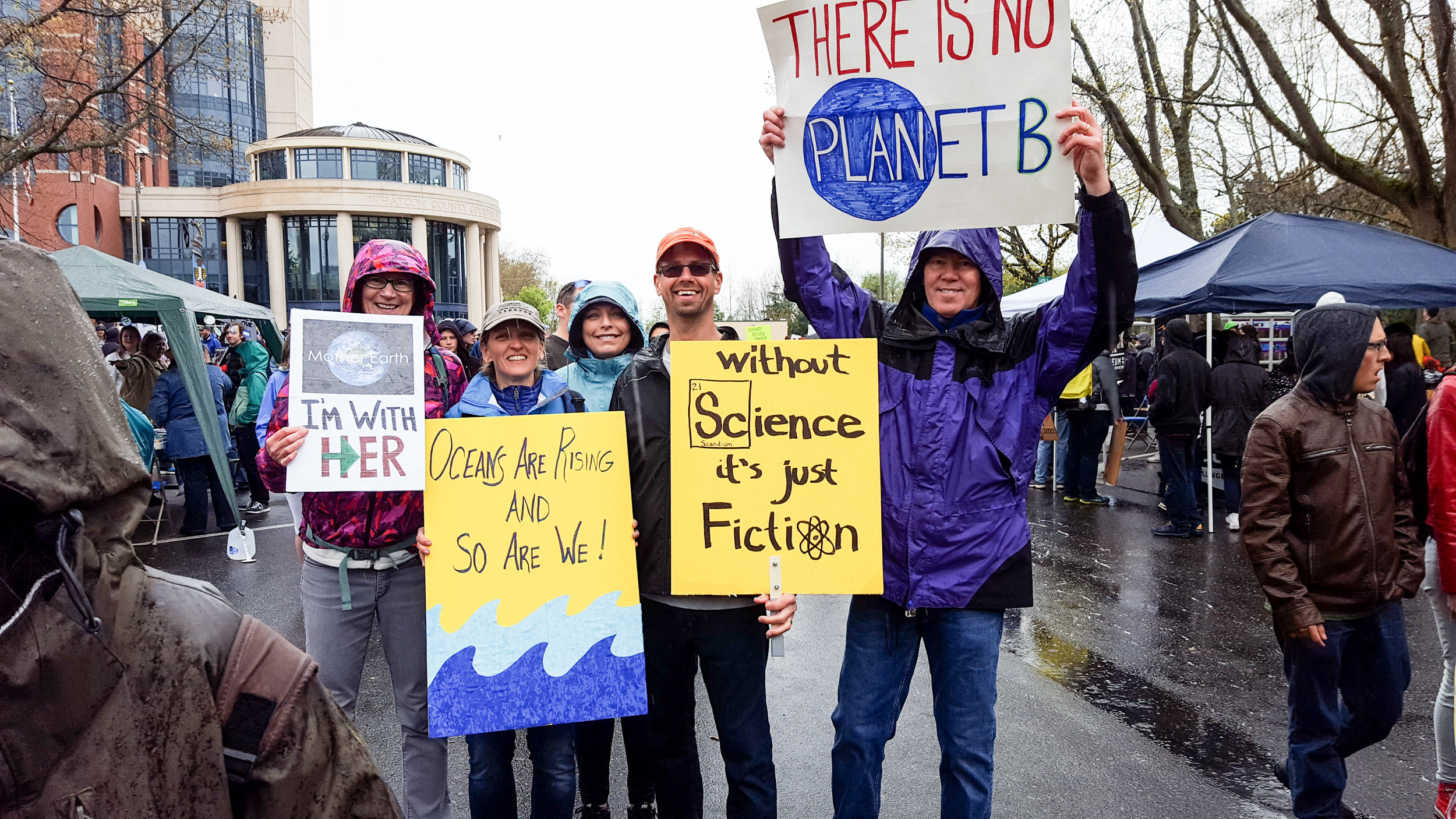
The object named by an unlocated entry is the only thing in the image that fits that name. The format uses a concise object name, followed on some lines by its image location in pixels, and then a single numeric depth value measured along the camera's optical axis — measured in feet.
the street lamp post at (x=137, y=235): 112.28
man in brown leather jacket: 9.43
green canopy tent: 28.71
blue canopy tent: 25.08
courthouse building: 184.14
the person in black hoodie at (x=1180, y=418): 27.35
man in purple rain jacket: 7.95
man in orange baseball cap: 8.59
